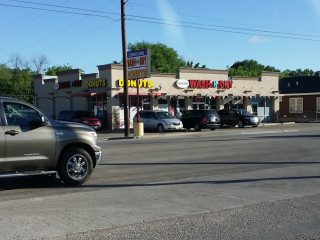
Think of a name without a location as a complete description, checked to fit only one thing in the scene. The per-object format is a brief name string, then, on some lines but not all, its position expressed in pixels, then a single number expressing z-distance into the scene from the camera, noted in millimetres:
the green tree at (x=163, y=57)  76750
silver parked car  29797
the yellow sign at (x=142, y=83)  33528
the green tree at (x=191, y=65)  78438
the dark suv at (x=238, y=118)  35625
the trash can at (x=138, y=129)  26422
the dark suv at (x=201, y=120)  31000
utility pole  26297
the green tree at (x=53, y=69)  73050
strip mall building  33625
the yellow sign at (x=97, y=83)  33281
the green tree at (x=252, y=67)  98550
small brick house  48062
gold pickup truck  8148
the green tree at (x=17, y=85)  56200
